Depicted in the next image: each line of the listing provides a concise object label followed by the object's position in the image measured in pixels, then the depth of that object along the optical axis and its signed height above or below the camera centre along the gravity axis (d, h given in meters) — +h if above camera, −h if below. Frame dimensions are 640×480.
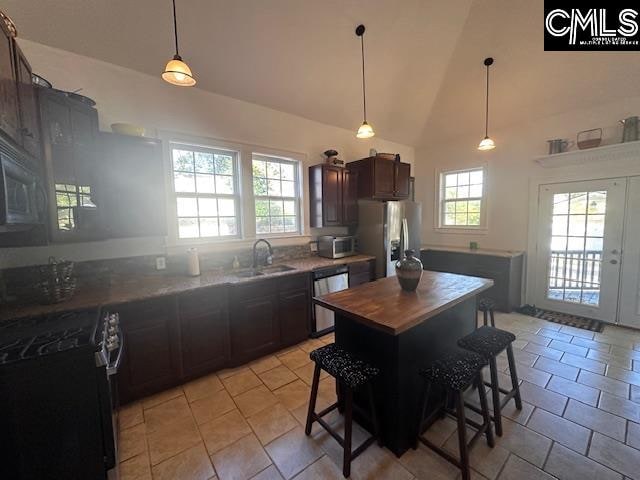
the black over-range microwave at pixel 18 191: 1.25 +0.20
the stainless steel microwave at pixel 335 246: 3.79 -0.40
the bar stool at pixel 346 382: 1.48 -0.93
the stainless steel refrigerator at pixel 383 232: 3.94 -0.21
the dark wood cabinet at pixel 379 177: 4.12 +0.69
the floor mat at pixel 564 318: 3.40 -1.46
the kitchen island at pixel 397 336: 1.58 -0.81
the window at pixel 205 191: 3.00 +0.38
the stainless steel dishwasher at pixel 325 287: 3.23 -0.87
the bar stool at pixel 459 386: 1.44 -0.99
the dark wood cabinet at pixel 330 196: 3.87 +0.36
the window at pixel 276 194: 3.59 +0.39
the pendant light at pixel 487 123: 3.15 +1.55
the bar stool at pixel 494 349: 1.74 -0.91
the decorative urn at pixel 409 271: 1.98 -0.41
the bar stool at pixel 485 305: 2.60 -0.89
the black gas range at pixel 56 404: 1.25 -0.91
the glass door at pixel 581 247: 3.42 -0.45
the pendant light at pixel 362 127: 2.65 +0.94
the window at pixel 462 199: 4.68 +0.35
